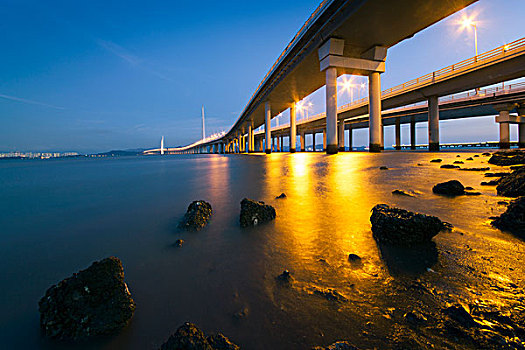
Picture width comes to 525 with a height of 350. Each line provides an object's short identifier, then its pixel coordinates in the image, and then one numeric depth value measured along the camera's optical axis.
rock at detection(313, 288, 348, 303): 1.67
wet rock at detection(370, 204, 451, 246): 2.45
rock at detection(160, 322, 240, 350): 1.27
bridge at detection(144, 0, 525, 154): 18.81
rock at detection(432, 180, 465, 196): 4.53
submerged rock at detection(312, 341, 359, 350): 1.23
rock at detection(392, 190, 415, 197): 4.75
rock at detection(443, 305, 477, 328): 1.31
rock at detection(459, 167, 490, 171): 7.46
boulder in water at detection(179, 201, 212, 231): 3.46
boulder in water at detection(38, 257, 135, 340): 1.52
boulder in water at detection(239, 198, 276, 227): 3.50
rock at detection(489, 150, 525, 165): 8.59
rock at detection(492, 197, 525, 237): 2.61
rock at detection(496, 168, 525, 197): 4.10
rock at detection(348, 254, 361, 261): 2.25
